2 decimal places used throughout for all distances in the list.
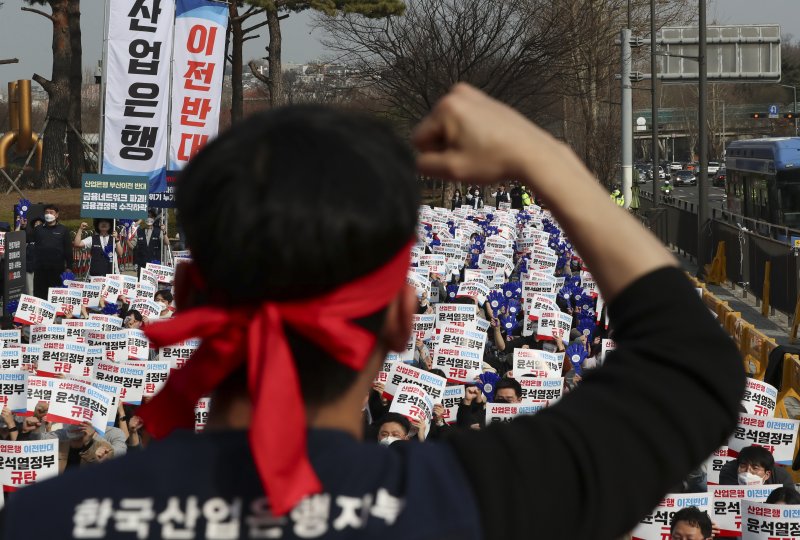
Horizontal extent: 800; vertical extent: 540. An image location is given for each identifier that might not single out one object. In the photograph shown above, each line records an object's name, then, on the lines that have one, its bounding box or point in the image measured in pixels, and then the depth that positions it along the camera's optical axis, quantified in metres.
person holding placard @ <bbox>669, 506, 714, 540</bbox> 6.69
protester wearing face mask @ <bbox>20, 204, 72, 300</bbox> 19.61
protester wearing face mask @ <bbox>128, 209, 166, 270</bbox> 21.89
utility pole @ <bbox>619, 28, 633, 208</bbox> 39.47
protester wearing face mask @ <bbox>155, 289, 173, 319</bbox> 15.49
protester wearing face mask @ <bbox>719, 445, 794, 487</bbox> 8.12
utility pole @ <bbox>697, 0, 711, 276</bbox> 28.03
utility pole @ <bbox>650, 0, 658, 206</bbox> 39.75
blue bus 28.91
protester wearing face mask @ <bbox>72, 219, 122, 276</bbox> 19.84
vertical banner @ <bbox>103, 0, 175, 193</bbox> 20.53
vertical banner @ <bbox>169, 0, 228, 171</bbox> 21.73
